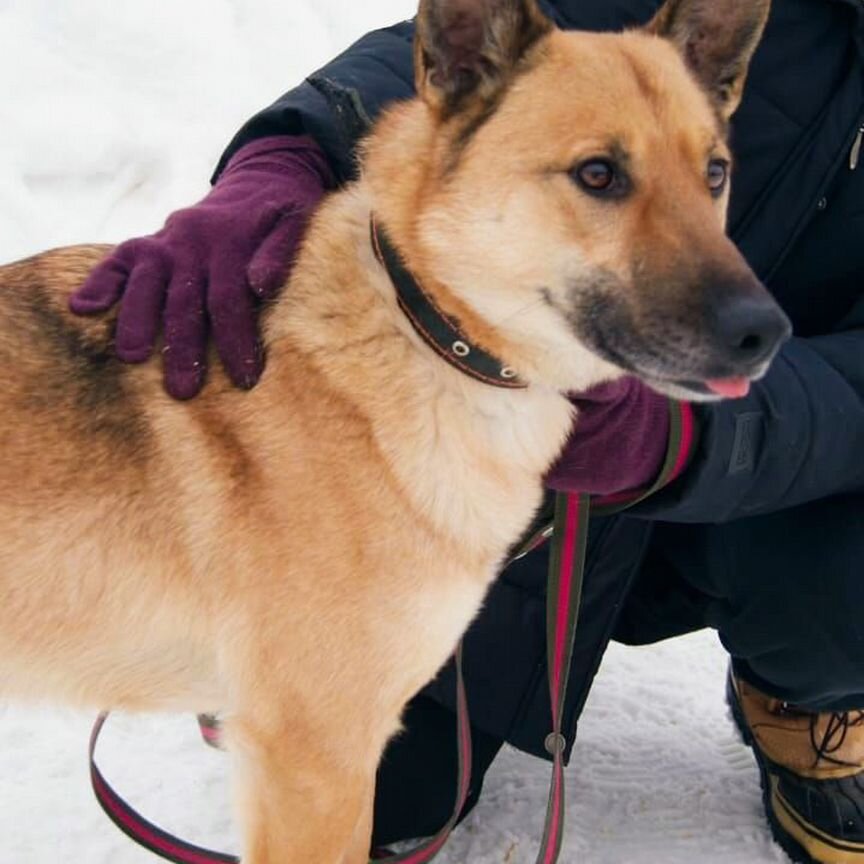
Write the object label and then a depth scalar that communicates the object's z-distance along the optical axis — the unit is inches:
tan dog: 41.2
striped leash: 46.5
